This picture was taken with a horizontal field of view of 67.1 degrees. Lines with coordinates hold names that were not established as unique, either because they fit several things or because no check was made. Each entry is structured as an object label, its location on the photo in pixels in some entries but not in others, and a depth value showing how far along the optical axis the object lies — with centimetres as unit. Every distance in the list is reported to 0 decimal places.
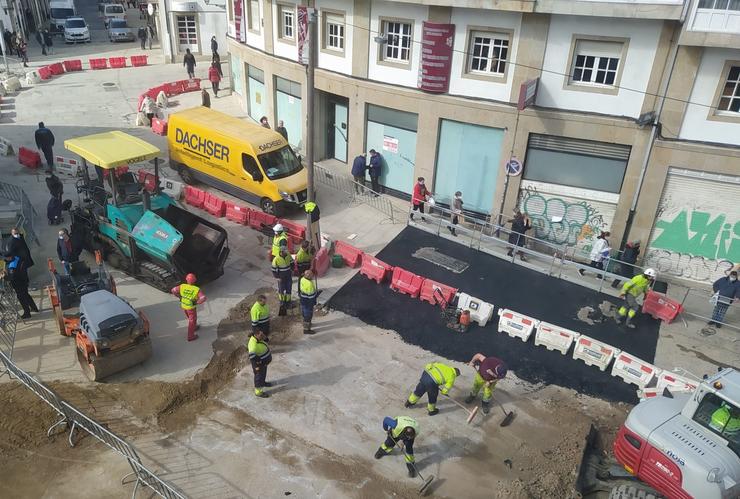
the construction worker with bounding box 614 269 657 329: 1387
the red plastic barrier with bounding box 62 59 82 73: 3500
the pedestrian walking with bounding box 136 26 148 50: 4081
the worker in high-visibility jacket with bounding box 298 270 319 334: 1265
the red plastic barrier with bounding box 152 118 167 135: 2545
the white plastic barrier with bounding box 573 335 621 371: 1257
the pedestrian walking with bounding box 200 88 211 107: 2675
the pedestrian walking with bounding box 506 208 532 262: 1689
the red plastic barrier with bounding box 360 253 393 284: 1546
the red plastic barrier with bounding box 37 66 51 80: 3294
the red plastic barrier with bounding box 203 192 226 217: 1861
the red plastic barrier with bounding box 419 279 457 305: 1451
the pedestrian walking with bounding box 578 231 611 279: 1602
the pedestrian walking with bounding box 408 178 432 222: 1852
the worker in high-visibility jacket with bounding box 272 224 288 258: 1398
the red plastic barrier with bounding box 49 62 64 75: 3376
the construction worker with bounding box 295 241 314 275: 1485
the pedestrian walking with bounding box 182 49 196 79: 3222
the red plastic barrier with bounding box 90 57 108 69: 3556
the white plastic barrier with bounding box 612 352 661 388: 1205
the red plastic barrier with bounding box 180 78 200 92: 3162
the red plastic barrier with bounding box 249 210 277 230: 1773
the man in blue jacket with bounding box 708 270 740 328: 1398
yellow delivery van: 1828
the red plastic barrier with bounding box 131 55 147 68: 3706
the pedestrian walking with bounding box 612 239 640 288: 1620
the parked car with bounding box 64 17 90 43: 4175
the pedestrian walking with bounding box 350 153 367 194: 2047
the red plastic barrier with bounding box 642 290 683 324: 1451
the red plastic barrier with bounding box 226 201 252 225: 1812
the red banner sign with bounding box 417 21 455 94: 1755
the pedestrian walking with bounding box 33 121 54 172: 2041
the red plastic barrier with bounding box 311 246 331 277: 1556
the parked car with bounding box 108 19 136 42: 4296
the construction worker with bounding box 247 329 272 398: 1060
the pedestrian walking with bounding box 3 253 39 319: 1252
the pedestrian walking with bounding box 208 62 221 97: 3053
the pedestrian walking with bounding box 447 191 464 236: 1795
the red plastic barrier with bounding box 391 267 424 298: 1495
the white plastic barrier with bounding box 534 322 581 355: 1300
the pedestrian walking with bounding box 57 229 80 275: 1355
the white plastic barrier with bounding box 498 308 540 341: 1343
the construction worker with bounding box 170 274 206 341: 1227
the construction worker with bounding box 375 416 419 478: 917
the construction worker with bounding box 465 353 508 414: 1059
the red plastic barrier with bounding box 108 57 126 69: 3631
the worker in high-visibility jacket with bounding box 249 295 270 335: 1176
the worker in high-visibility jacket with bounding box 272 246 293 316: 1366
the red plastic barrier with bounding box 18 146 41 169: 2097
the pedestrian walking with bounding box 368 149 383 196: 2055
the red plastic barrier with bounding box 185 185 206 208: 1895
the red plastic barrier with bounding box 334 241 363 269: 1619
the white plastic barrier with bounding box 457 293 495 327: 1389
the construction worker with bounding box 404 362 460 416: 1027
